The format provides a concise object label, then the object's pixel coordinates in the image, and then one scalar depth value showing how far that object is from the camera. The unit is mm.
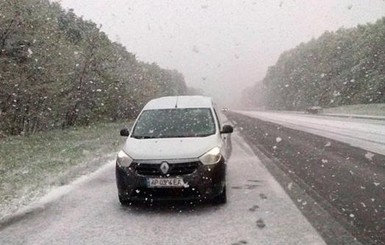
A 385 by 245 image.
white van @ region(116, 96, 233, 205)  6953
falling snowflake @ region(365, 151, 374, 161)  12380
